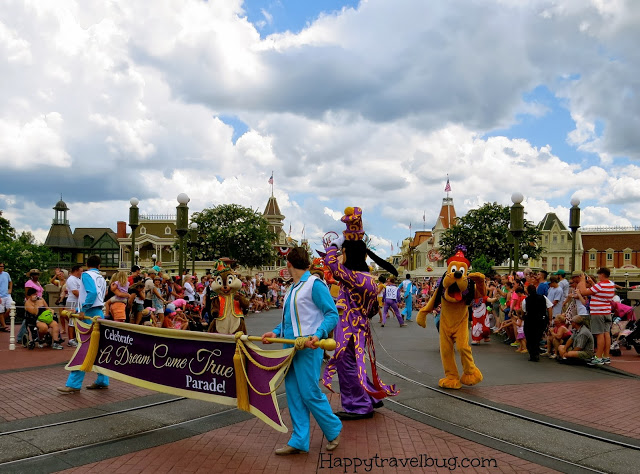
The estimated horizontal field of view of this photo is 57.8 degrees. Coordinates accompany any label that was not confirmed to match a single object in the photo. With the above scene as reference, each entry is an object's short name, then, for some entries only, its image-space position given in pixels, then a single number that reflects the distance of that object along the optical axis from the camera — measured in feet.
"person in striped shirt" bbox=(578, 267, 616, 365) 33.04
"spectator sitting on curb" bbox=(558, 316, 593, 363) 32.94
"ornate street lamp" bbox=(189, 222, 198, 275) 79.05
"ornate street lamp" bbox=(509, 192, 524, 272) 46.80
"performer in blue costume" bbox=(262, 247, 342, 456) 15.39
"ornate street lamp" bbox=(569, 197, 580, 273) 52.77
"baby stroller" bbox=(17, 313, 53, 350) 36.65
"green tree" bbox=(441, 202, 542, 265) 176.14
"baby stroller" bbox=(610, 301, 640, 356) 38.33
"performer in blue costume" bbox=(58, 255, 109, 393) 22.74
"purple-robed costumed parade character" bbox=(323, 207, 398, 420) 19.67
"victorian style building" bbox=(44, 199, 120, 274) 262.26
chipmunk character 26.50
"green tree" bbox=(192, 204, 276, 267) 180.65
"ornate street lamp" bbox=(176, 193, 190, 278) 56.72
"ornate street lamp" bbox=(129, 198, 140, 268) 55.88
